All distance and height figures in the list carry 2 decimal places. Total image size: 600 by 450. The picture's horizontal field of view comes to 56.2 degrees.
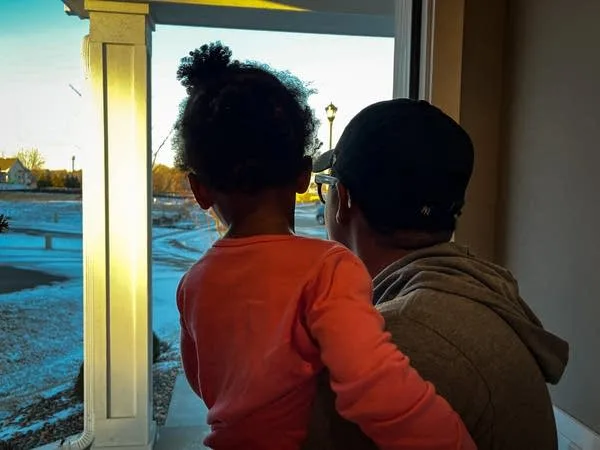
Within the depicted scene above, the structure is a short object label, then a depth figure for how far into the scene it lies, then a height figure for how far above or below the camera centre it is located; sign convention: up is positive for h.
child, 0.58 -0.13
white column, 2.10 -0.16
